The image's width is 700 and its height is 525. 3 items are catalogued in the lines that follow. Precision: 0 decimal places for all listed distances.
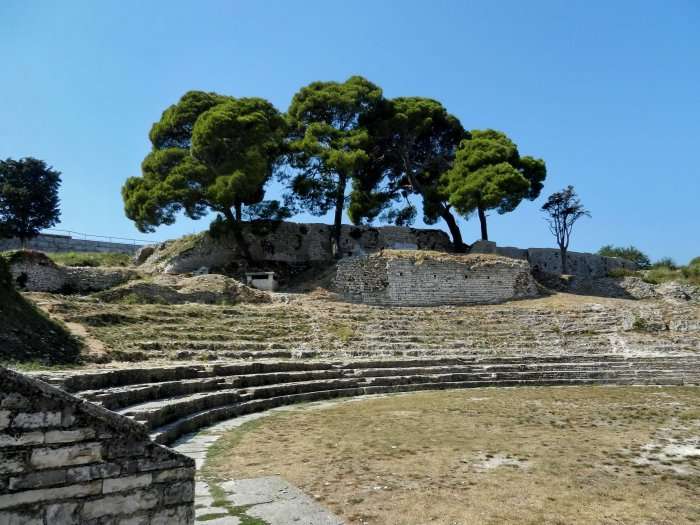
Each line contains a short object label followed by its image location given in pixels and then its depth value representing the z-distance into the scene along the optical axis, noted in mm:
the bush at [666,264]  33562
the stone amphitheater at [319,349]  3814
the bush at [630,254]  44875
